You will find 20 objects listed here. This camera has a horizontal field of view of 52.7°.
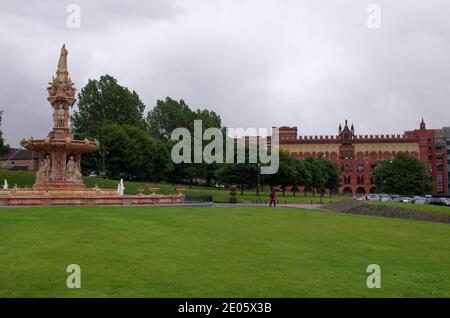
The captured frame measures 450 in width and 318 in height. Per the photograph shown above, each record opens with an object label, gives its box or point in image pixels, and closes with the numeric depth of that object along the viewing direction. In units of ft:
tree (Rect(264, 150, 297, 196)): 272.10
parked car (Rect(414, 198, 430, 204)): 199.43
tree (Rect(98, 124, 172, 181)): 258.57
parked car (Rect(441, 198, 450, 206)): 180.03
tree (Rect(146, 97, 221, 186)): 359.66
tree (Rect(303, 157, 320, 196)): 331.41
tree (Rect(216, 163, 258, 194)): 253.65
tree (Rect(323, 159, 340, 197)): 362.12
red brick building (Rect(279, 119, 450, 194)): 412.77
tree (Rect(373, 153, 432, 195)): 318.22
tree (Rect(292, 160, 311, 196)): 298.21
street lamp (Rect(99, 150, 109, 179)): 255.17
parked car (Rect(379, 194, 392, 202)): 219.41
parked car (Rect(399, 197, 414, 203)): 209.81
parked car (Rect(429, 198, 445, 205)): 185.68
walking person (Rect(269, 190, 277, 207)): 143.43
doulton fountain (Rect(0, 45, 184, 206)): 109.60
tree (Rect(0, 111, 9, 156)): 233.33
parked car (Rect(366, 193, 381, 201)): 234.38
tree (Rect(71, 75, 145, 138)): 298.15
